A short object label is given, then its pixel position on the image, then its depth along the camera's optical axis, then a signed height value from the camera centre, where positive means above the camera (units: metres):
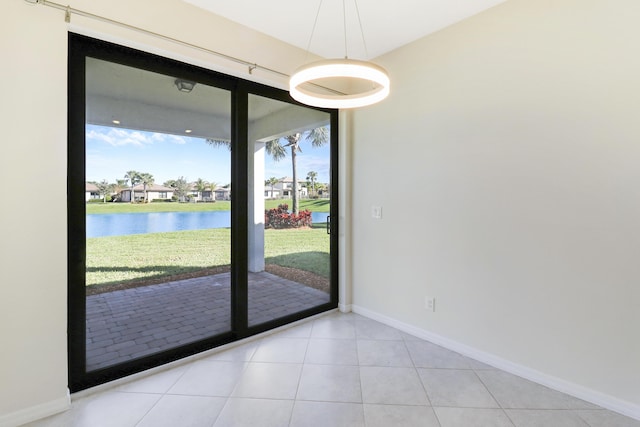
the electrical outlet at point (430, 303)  2.69 -0.86
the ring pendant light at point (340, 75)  1.44 +0.73
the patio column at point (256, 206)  2.79 +0.06
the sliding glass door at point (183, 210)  2.04 +0.02
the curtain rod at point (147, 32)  1.73 +1.26
